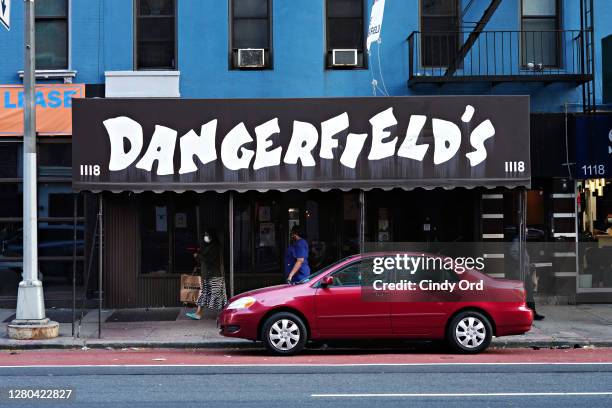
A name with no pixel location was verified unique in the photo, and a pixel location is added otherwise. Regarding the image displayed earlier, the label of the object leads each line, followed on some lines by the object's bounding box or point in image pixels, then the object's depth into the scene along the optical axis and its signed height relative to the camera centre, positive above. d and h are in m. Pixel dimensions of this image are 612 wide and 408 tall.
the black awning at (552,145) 16.78 +1.41
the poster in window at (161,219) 17.11 -0.13
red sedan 11.75 -1.49
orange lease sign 16.66 +2.24
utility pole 13.47 -0.09
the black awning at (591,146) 16.64 +1.36
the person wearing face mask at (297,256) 14.84 -0.84
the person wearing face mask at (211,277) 15.18 -1.25
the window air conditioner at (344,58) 17.09 +3.35
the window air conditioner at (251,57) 17.09 +3.38
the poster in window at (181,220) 17.16 -0.16
